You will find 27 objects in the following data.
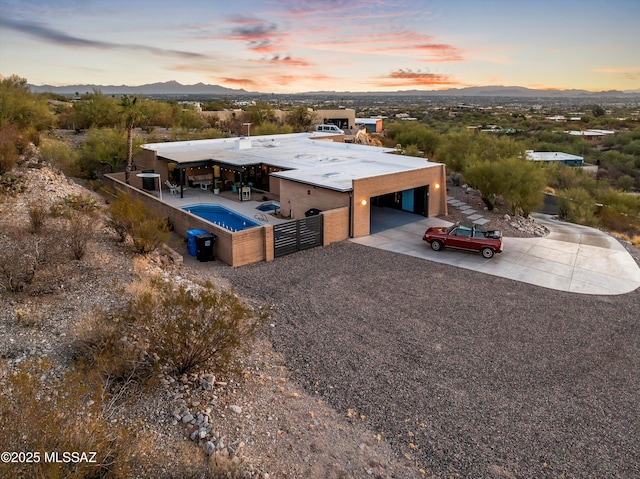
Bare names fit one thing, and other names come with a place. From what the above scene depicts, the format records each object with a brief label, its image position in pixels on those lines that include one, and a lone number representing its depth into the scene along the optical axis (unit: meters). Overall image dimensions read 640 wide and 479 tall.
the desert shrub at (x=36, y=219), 15.17
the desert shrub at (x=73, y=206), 17.31
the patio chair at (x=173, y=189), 29.80
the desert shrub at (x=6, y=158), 20.78
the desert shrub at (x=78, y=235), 13.75
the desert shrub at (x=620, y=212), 29.72
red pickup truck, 18.39
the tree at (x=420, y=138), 45.31
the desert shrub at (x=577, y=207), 28.00
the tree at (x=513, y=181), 24.58
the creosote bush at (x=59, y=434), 5.28
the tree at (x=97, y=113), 47.03
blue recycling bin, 18.27
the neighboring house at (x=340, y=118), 71.38
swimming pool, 23.68
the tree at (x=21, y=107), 30.20
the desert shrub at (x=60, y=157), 28.73
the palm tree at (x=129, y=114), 30.14
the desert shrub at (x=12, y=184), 19.48
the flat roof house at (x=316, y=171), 21.59
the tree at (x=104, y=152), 33.34
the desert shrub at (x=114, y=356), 8.12
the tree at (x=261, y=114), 61.28
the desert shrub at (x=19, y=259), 11.21
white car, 56.88
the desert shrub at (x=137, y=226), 16.03
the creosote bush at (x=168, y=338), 8.73
